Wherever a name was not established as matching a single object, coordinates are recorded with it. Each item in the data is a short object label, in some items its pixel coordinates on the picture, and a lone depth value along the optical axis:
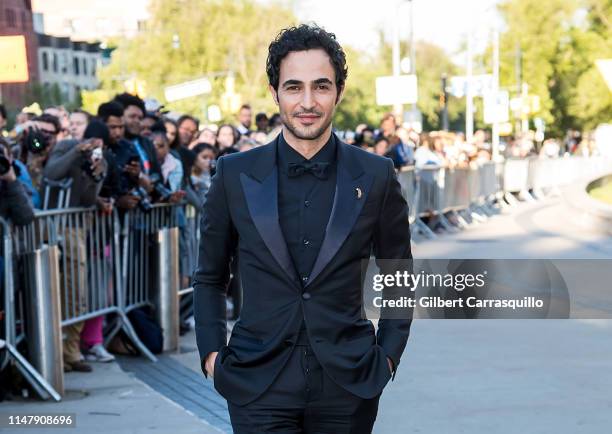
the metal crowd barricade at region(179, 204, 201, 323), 12.26
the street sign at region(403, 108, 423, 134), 35.22
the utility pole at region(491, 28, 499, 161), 55.29
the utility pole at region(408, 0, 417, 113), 38.57
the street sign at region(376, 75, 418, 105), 30.44
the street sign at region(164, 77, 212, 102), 34.09
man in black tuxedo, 3.94
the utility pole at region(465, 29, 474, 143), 55.66
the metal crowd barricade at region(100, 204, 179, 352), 10.51
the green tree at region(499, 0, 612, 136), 75.12
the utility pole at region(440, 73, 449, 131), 67.09
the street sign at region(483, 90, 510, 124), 55.28
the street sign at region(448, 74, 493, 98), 56.44
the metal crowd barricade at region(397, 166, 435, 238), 21.42
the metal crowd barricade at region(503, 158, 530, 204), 34.16
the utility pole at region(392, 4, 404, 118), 35.91
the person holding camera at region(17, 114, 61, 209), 9.78
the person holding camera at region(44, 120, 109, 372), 9.58
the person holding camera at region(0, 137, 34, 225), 8.17
